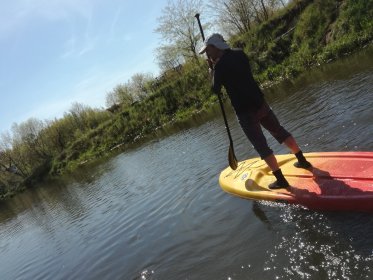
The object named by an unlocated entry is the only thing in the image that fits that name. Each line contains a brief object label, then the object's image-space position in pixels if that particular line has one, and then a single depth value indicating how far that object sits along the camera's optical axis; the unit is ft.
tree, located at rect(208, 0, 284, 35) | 125.70
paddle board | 15.55
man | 18.43
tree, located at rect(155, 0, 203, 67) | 139.44
